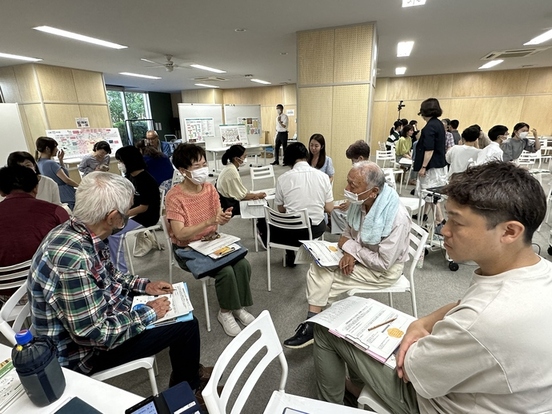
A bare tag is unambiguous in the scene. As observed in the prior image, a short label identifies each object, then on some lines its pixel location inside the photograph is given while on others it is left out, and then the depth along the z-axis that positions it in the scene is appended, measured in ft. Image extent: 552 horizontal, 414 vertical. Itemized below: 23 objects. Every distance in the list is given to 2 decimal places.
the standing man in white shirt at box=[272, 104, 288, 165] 27.71
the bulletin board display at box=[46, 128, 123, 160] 19.27
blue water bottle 2.45
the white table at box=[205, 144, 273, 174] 24.29
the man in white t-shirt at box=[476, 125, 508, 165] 11.17
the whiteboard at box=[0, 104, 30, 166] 17.13
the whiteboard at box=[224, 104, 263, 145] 29.17
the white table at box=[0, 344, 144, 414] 2.56
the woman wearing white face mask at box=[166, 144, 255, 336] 6.43
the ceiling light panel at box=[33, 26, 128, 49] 12.15
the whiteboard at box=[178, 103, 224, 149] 25.58
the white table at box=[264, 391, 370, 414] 3.24
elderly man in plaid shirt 3.23
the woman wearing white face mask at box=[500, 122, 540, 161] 15.40
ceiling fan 18.37
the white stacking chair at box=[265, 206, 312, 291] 7.50
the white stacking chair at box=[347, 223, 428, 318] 5.53
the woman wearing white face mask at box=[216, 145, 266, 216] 10.43
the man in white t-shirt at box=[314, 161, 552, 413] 2.24
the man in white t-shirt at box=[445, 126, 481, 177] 11.37
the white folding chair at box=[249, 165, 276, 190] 12.07
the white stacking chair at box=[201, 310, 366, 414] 2.87
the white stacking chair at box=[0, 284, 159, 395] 3.55
